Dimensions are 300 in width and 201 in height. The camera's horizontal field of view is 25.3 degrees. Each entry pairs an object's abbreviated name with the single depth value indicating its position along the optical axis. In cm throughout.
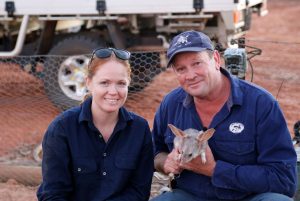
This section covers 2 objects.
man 348
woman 362
